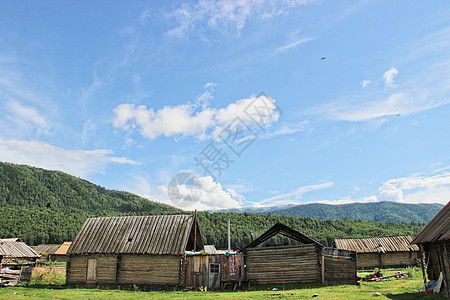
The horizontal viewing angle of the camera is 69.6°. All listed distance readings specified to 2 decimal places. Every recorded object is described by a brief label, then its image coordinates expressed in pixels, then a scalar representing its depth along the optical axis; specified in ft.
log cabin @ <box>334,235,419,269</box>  155.22
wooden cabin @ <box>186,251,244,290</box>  91.71
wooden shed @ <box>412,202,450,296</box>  59.36
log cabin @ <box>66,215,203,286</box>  94.48
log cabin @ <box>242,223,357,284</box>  87.56
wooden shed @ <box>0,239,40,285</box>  102.80
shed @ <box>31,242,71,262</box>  290.97
